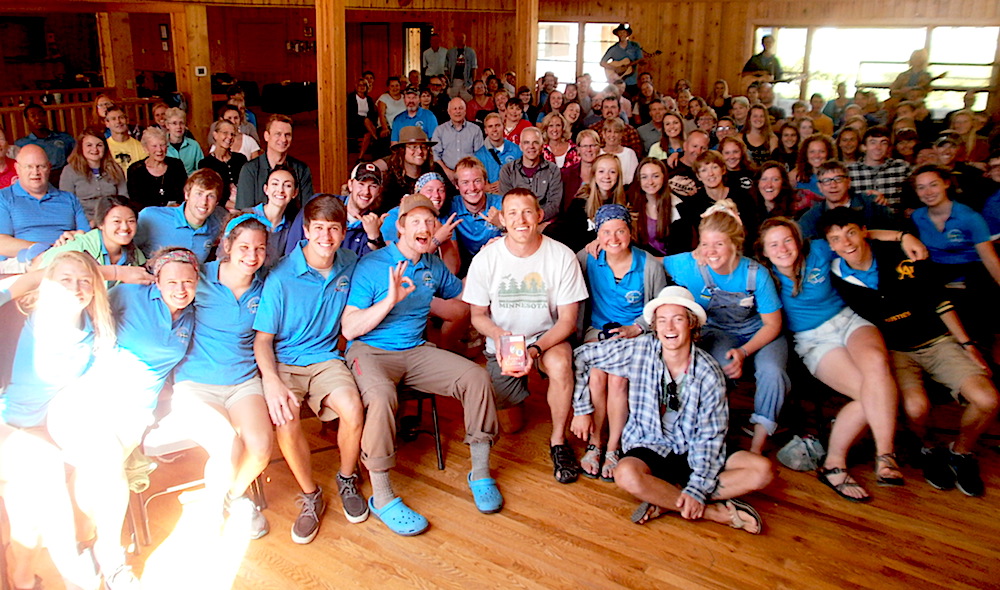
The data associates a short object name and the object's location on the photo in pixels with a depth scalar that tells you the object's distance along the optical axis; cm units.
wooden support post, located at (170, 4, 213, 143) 906
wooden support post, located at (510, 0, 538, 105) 980
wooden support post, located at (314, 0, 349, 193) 699
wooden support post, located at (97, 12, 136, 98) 1061
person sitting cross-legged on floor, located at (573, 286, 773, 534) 331
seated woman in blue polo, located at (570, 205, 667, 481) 369
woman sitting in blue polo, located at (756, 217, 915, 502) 357
